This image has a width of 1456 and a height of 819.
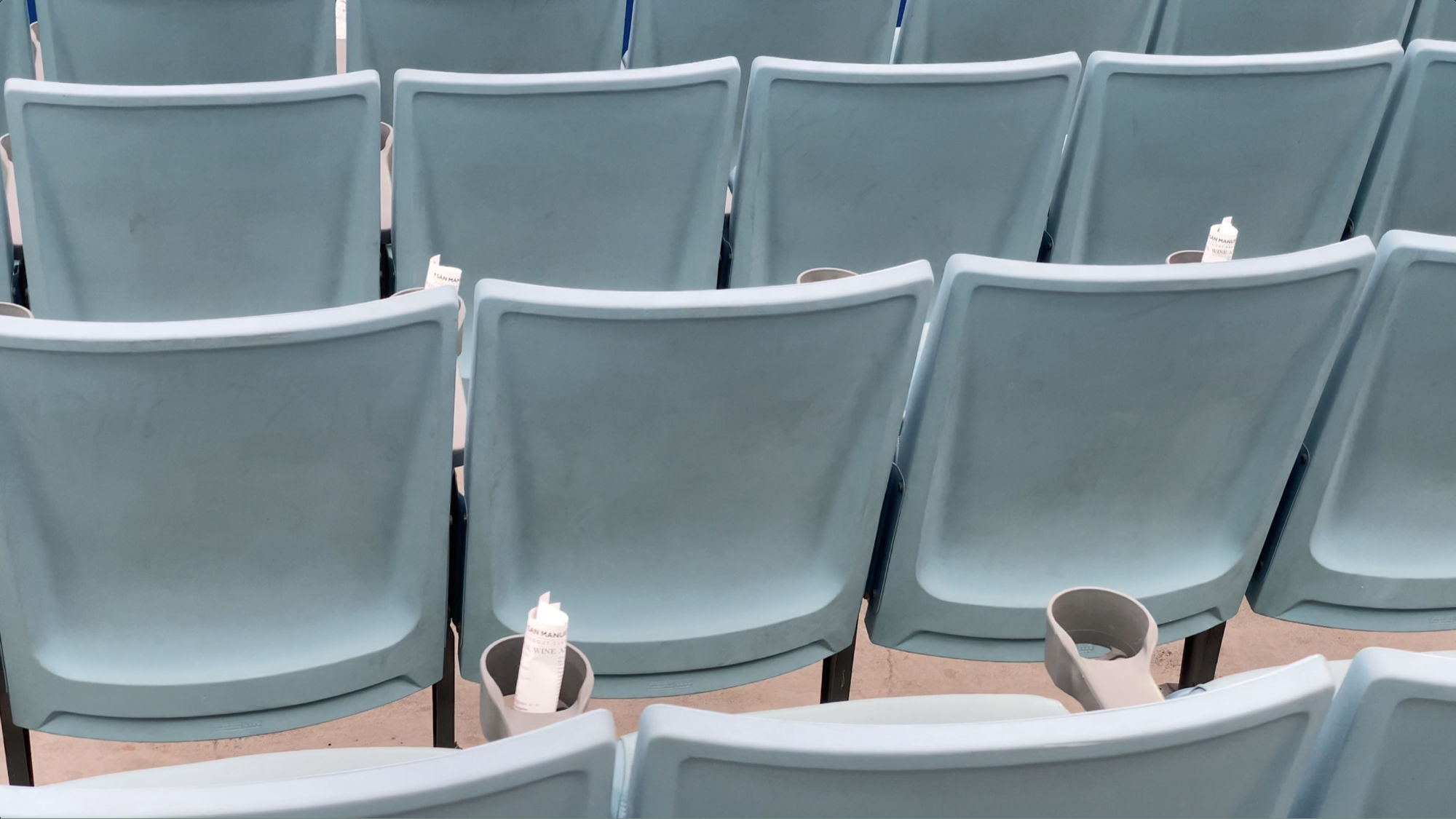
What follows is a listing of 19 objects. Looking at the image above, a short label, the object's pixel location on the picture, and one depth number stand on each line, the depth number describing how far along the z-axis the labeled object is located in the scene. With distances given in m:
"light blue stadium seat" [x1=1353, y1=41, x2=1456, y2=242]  2.39
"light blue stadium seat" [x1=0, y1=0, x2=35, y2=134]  2.64
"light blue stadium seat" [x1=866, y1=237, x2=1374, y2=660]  1.52
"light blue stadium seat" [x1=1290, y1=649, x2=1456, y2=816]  0.98
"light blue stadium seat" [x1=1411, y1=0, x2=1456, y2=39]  3.44
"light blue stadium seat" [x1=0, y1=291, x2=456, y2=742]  1.31
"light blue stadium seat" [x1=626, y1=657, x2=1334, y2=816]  0.87
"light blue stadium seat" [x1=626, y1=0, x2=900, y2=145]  2.80
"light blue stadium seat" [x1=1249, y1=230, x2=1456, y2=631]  1.67
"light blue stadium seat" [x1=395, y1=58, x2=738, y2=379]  2.04
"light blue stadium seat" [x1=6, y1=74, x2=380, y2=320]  1.94
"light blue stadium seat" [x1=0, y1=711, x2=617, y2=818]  0.78
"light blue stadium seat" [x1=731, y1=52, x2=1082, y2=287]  2.18
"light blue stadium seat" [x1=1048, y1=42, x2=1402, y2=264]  2.28
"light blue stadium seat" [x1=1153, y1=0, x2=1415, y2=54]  3.17
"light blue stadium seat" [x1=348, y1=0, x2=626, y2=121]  2.63
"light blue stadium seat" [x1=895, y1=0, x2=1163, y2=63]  2.96
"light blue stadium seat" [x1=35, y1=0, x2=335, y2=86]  2.54
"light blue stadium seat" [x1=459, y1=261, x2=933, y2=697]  1.41
